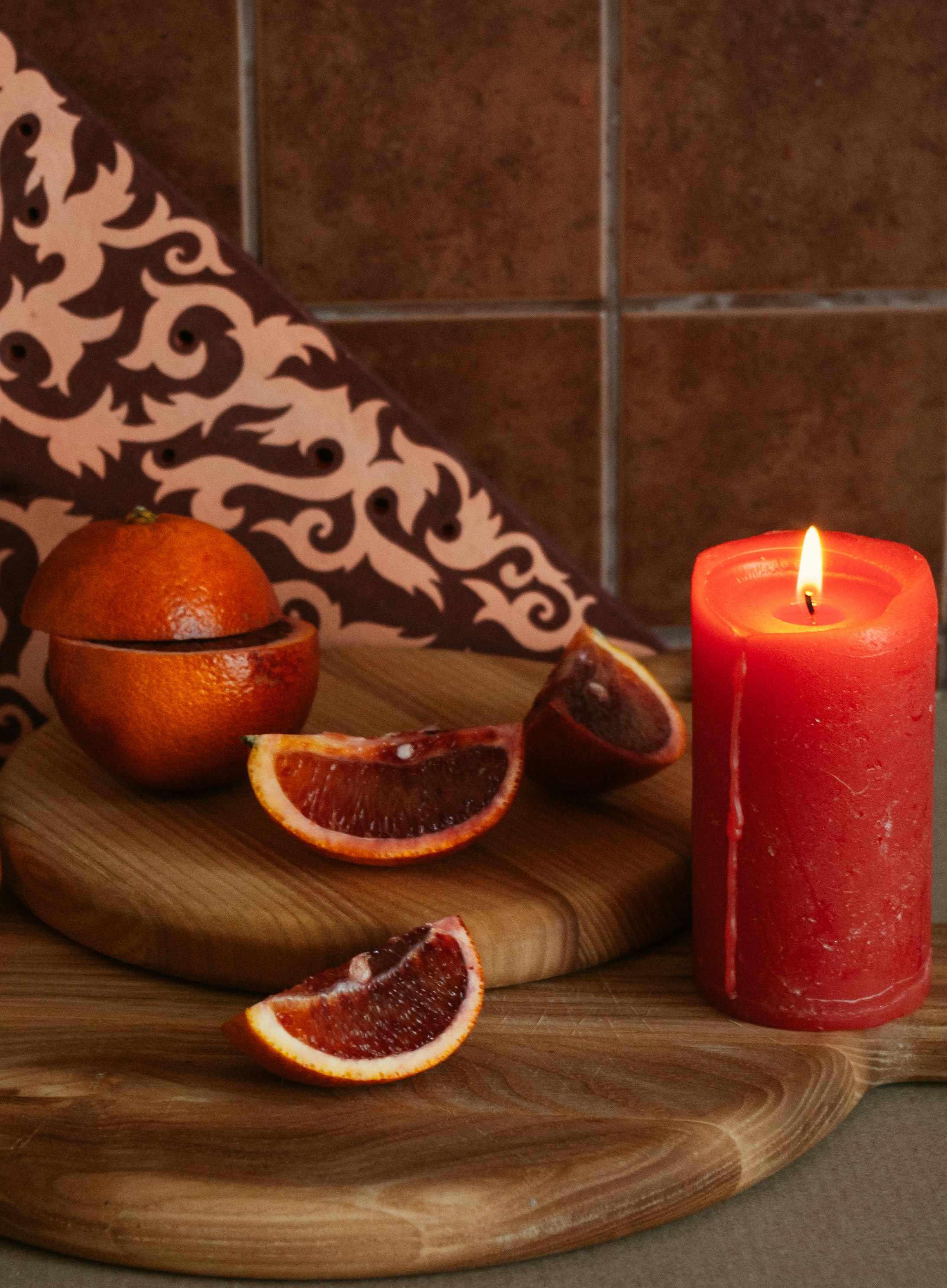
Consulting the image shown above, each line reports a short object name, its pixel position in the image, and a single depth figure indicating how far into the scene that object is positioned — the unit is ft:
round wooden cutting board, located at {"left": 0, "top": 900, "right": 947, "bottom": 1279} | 2.74
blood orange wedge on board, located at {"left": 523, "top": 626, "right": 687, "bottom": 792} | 3.16
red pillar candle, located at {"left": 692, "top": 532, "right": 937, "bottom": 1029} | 2.85
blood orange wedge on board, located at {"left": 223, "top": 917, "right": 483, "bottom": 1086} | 2.84
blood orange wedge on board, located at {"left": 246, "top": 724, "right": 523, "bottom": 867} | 3.05
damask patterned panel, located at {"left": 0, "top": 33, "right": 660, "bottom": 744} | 3.51
